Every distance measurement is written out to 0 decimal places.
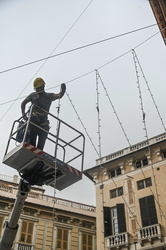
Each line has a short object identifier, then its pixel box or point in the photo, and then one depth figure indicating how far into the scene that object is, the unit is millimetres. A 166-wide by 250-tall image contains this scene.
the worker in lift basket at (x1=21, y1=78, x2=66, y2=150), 7196
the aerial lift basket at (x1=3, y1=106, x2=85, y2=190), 6480
